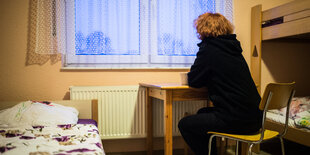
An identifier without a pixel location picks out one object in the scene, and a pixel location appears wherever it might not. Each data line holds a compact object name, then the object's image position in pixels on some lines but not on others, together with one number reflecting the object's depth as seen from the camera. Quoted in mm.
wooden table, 1889
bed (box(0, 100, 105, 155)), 1325
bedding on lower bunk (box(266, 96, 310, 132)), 2160
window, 2457
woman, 1669
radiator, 2447
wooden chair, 1528
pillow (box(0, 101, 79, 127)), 1857
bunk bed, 2193
